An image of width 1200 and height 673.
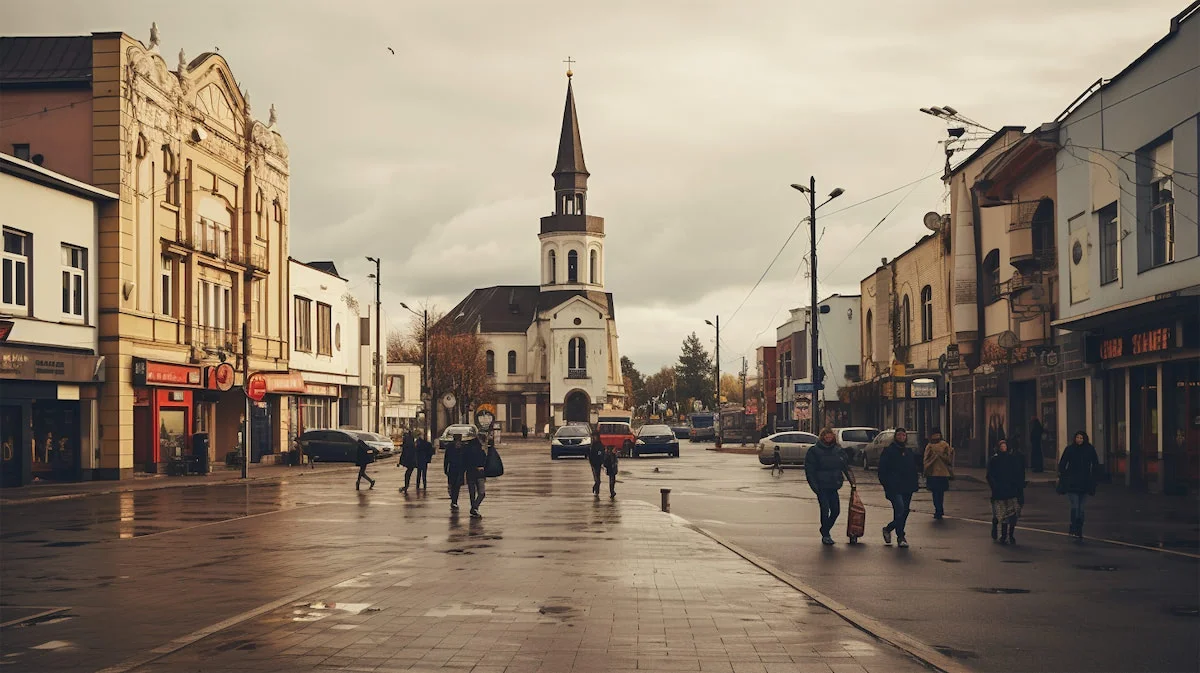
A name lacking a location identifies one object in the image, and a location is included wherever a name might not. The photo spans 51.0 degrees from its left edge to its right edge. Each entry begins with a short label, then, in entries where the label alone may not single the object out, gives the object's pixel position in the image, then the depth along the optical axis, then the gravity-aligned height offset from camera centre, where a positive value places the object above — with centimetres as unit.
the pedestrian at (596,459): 3000 -156
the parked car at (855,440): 4745 -183
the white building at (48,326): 3303 +200
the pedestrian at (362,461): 3409 -178
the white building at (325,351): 5709 +220
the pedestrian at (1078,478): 1889 -132
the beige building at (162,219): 3822 +625
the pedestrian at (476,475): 2421 -155
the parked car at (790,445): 4638 -194
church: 12175 +656
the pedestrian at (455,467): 2550 -147
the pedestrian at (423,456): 3406 -167
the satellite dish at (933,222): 4769 +642
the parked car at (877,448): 4316 -197
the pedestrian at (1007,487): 1850 -142
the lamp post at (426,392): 6859 +15
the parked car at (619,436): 5960 -200
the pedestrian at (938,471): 2356 -150
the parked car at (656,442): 5969 -230
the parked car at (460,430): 6061 -179
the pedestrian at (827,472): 1922 -123
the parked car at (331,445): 5234 -204
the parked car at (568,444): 5722 -227
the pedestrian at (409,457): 3409 -167
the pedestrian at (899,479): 1864 -134
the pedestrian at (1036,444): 3753 -161
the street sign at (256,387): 4300 +33
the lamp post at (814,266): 4856 +491
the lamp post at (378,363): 6570 +172
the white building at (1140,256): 2594 +311
